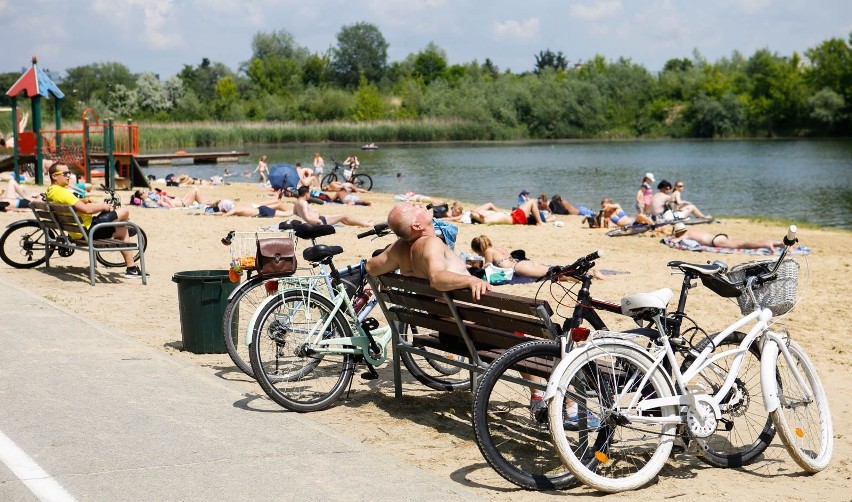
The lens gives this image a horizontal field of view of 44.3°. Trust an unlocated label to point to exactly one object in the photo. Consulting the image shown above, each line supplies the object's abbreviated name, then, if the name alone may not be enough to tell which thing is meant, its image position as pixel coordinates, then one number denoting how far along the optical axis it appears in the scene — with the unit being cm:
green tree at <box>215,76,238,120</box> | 11112
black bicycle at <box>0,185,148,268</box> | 1224
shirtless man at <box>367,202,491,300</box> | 552
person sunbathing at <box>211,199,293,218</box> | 2141
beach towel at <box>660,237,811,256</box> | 1611
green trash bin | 760
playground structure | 2841
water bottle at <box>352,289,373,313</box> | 653
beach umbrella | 3084
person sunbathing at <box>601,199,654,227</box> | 2059
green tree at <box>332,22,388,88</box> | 17375
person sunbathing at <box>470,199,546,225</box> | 2041
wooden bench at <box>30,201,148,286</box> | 1112
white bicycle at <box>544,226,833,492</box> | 472
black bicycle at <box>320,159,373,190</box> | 3362
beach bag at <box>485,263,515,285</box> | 1230
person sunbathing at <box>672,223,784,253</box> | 1634
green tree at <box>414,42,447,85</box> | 17175
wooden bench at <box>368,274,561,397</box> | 516
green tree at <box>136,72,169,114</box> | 11397
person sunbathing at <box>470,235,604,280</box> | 1253
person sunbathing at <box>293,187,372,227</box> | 1817
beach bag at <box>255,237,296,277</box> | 670
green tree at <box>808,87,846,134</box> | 10269
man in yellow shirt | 1125
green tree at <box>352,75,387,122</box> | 11381
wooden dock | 4992
